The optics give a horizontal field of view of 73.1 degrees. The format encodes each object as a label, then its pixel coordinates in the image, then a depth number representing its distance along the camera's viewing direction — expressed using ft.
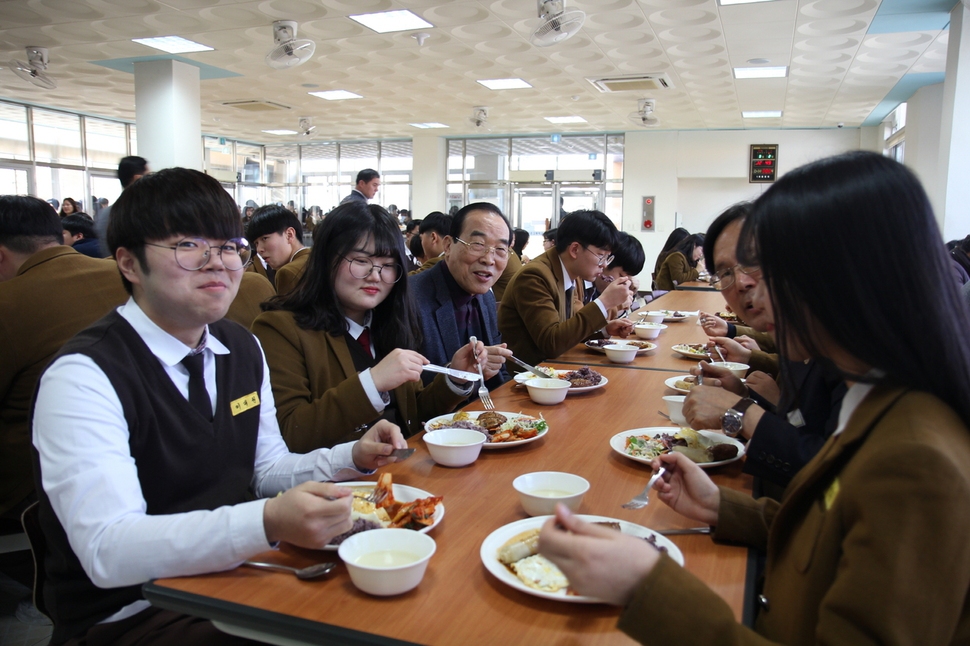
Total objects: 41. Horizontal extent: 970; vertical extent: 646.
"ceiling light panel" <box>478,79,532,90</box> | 29.14
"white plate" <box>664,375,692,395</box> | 7.70
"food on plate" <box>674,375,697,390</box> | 7.83
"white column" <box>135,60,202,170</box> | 25.85
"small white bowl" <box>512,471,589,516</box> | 4.07
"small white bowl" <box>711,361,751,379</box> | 8.61
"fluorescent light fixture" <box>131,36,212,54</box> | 23.41
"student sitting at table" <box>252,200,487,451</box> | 5.72
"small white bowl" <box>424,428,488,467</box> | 5.02
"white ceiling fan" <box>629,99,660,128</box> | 32.17
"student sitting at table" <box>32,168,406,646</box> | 3.44
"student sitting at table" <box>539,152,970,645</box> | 2.27
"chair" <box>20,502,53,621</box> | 4.20
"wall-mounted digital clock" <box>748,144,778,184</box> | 39.63
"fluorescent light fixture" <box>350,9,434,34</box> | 20.24
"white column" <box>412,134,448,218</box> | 46.68
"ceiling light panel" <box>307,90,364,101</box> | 32.07
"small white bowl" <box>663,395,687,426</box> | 6.18
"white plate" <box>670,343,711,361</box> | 10.14
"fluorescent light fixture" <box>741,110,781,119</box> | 35.45
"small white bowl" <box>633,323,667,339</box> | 12.02
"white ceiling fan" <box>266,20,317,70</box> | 18.92
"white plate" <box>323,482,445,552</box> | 4.15
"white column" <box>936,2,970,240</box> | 18.11
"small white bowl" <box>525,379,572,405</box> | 7.03
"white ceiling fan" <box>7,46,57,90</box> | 22.98
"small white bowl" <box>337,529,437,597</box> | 3.14
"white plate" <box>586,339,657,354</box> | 10.63
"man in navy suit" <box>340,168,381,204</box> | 23.05
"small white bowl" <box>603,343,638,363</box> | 9.62
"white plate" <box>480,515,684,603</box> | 3.20
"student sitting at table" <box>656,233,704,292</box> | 24.11
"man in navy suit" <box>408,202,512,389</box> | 9.07
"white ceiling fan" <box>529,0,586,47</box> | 16.46
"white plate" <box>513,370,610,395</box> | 7.60
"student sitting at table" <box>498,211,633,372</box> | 10.02
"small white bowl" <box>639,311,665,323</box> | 13.69
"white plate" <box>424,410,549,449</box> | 5.43
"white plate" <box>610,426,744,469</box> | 5.15
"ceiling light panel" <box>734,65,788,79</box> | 26.18
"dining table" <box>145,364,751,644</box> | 2.99
